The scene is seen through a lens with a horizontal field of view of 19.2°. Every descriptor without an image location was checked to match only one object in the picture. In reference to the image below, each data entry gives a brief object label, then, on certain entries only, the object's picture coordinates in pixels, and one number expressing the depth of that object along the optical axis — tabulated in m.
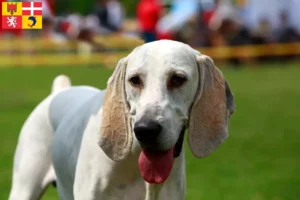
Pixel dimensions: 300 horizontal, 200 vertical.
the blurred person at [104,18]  29.53
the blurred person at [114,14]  30.98
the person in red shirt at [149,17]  22.41
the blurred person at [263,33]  28.59
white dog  4.41
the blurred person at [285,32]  28.98
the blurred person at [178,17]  29.06
